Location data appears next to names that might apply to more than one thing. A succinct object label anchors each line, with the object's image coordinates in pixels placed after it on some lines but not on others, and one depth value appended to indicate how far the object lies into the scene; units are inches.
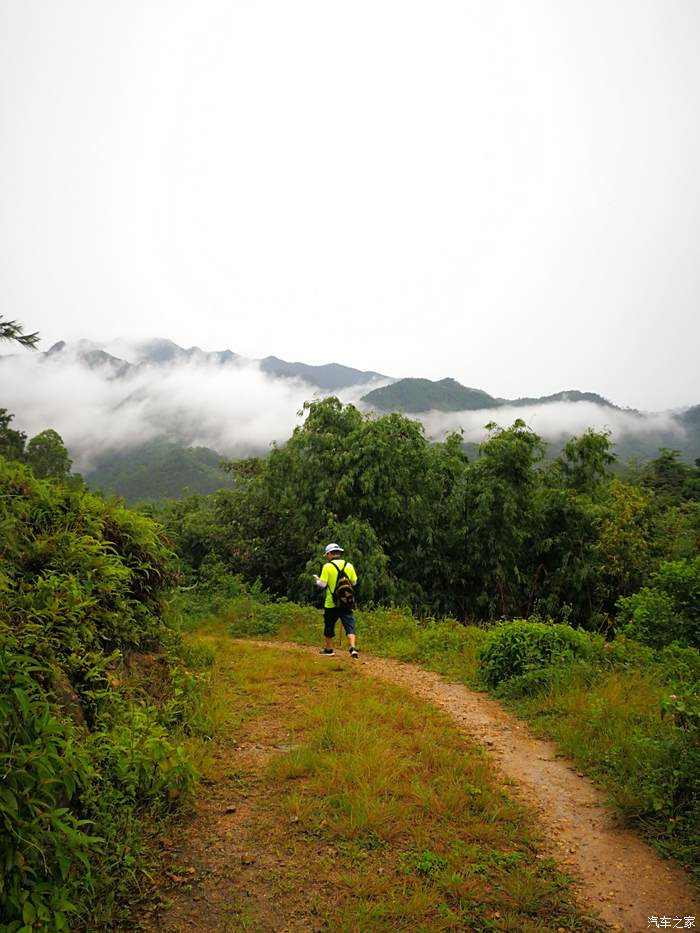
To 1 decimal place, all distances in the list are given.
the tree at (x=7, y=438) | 287.1
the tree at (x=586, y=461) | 746.8
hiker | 343.6
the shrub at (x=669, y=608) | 330.3
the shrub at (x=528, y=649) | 288.8
